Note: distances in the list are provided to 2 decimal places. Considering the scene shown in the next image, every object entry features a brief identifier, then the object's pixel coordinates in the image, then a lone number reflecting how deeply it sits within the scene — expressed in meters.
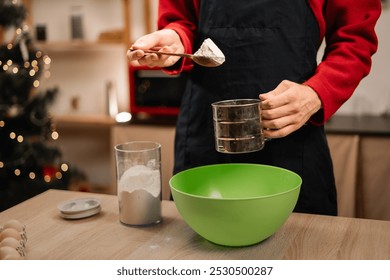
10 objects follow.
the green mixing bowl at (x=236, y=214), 0.88
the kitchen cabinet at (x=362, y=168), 2.28
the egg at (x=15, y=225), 0.98
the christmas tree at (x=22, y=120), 2.94
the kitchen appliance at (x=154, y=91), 2.80
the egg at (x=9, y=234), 0.94
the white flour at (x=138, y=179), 1.05
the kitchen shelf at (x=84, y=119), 3.32
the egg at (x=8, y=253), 0.85
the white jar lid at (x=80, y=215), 1.10
